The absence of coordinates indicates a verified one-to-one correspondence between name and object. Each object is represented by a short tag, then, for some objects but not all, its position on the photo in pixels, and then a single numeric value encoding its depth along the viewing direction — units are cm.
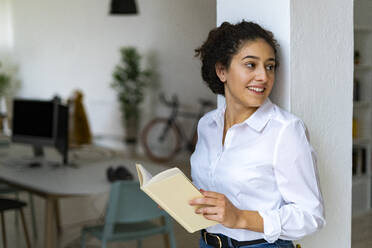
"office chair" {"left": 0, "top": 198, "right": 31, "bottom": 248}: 299
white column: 146
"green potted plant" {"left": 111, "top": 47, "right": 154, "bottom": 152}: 755
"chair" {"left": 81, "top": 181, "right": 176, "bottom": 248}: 250
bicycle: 708
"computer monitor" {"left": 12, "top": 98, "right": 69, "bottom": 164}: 351
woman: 117
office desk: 271
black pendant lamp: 448
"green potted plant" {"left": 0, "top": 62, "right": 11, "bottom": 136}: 805
